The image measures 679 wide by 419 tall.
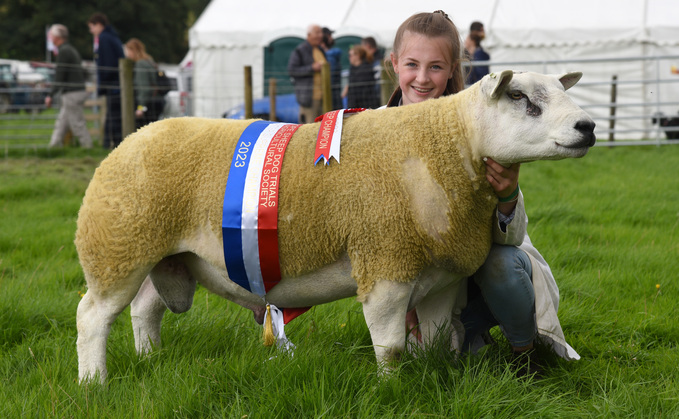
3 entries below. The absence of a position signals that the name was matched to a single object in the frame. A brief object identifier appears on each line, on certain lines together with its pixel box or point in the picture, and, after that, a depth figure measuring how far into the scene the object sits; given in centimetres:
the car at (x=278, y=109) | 1127
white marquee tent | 1292
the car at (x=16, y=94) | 1931
